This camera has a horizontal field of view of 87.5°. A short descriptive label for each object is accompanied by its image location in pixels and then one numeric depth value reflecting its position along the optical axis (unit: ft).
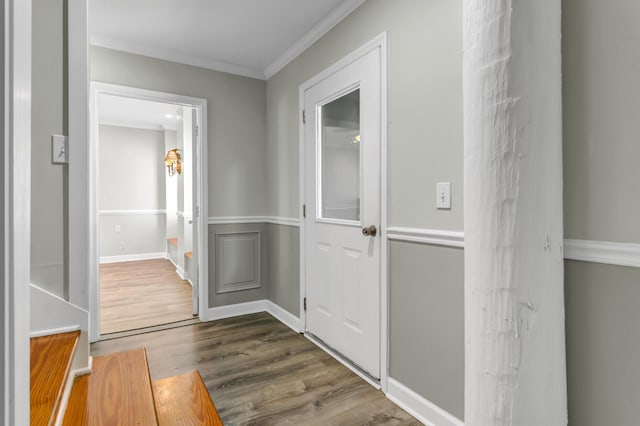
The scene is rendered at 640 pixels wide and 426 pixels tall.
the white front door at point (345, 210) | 6.59
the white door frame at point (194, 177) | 8.64
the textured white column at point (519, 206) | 3.25
